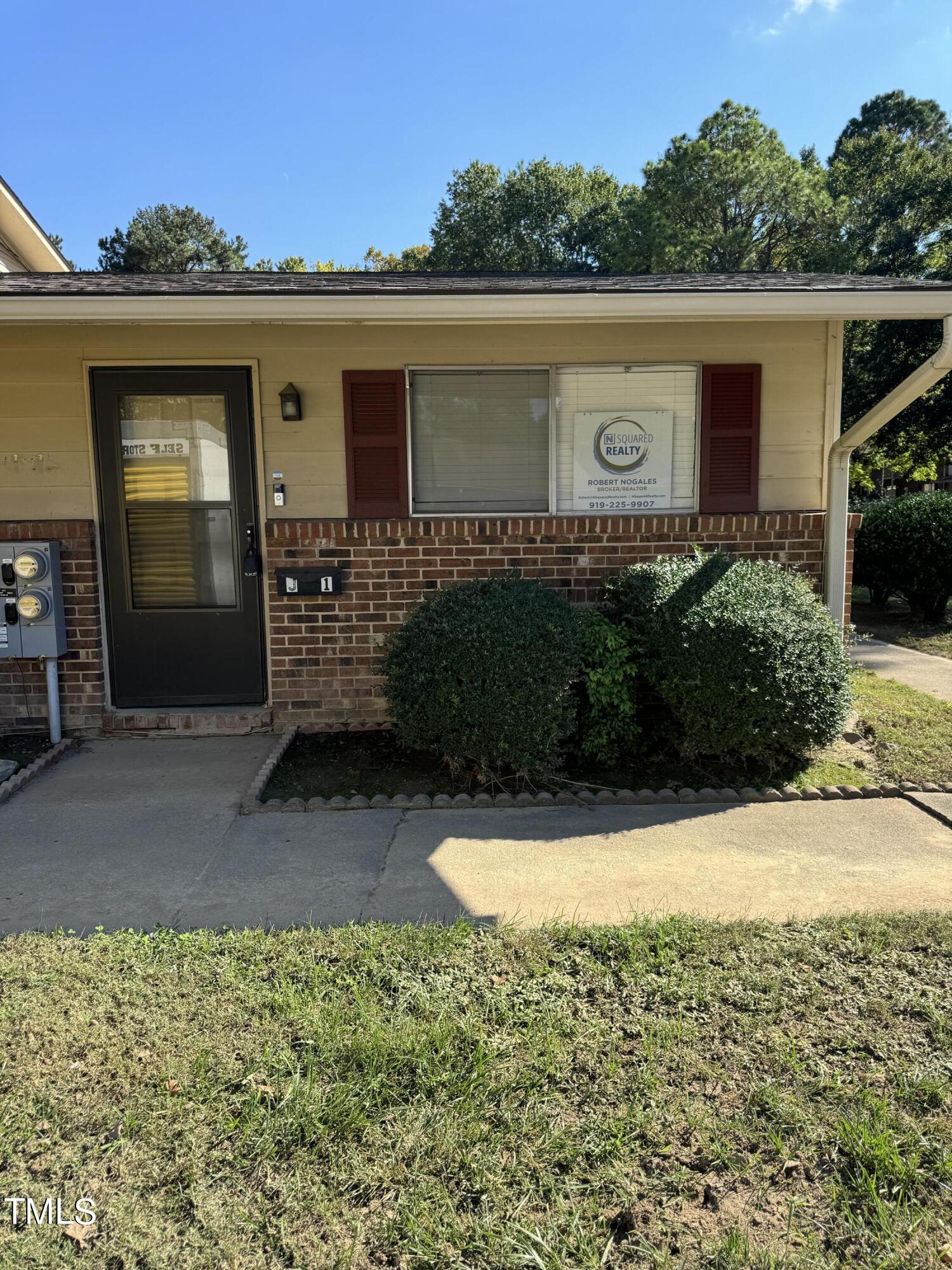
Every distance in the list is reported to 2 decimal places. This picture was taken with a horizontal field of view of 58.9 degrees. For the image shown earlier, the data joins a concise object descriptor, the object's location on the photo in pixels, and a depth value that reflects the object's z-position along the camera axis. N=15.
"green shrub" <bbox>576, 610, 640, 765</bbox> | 4.80
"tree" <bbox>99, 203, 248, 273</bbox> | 38.00
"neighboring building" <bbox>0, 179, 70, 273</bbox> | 6.95
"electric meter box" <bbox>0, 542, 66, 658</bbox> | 5.31
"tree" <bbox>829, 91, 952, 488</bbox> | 13.86
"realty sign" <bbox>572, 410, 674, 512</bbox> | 5.76
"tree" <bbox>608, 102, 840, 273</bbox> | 22.94
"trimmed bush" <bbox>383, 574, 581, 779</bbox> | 4.44
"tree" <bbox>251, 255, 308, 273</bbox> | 35.34
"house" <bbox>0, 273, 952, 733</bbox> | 5.52
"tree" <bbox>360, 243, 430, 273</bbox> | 37.59
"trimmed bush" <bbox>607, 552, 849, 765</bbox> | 4.46
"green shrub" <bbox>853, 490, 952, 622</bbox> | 9.69
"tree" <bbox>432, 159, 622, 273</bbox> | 35.50
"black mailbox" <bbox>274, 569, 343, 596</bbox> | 5.57
